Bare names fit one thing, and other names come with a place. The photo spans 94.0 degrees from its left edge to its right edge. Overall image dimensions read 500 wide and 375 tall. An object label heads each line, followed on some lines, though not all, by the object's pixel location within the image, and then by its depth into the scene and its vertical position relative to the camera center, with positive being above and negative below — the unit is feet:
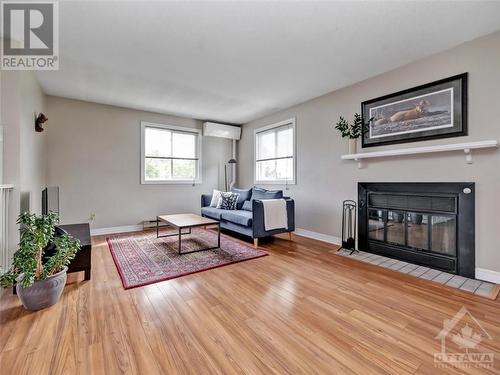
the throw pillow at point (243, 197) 15.65 -0.73
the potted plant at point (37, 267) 5.95 -2.16
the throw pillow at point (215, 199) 16.25 -0.89
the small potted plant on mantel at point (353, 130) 11.36 +2.80
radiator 7.44 -1.33
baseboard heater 15.98 -2.59
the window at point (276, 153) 15.61 +2.38
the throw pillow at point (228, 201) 15.40 -0.98
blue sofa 11.91 -1.59
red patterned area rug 8.48 -3.13
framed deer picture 8.46 +2.97
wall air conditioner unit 18.31 +4.53
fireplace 8.27 -1.49
